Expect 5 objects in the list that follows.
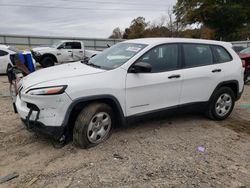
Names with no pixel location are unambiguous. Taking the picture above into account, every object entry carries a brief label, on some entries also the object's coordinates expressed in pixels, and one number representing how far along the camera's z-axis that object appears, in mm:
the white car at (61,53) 10557
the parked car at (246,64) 7208
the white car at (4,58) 8701
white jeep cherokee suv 2595
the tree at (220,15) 27710
